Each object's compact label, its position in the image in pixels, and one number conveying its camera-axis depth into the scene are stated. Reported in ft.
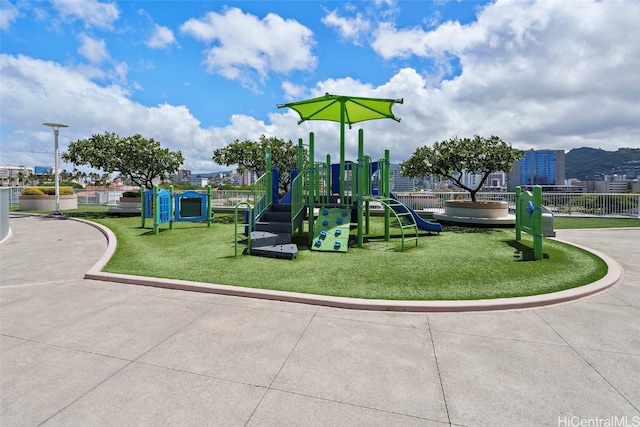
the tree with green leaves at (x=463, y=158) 45.55
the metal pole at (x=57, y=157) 59.31
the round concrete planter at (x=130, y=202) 63.41
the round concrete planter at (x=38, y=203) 75.61
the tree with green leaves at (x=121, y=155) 62.34
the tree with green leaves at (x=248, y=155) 64.75
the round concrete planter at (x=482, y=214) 42.60
